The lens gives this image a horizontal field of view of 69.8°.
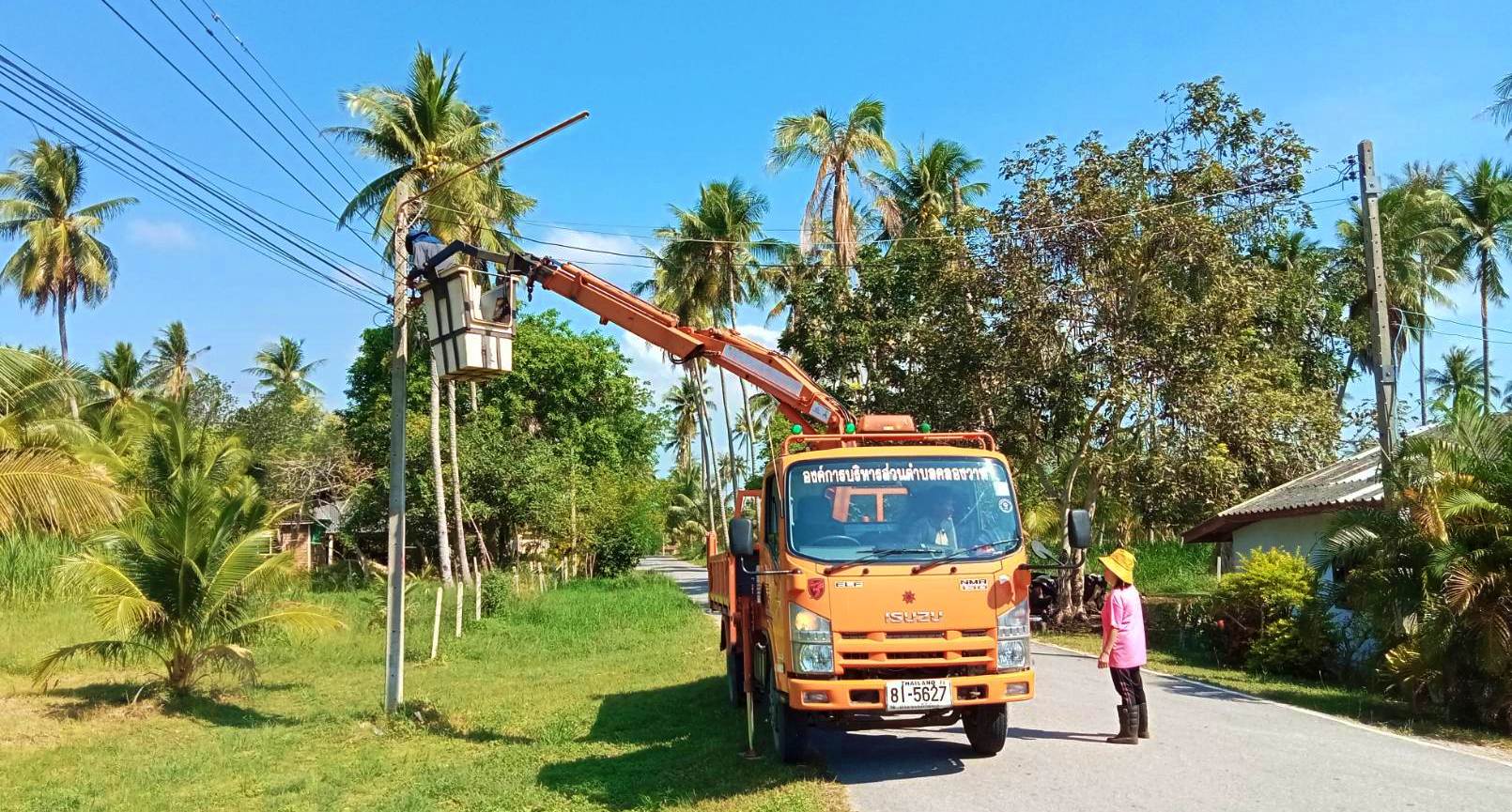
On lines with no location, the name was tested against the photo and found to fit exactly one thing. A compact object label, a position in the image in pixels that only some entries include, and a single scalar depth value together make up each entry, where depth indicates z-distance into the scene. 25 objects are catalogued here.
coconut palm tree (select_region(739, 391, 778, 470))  54.41
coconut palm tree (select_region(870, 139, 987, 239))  32.38
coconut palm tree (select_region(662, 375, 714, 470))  77.50
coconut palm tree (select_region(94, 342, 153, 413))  43.62
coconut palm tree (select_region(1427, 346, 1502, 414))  63.70
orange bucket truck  7.61
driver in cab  8.14
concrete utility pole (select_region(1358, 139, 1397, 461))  13.19
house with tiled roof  17.02
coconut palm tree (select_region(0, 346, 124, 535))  17.72
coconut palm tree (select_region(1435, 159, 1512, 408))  37.62
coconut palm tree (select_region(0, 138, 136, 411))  39.00
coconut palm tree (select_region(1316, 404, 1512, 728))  9.88
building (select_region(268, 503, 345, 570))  40.34
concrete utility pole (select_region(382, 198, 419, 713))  11.69
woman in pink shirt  8.99
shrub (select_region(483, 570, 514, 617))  23.53
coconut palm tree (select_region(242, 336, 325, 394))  60.28
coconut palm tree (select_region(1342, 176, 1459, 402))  36.50
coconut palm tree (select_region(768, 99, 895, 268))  30.50
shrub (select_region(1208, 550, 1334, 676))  14.38
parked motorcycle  21.75
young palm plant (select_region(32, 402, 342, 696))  12.62
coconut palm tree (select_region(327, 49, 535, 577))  26.25
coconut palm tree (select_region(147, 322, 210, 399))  52.09
